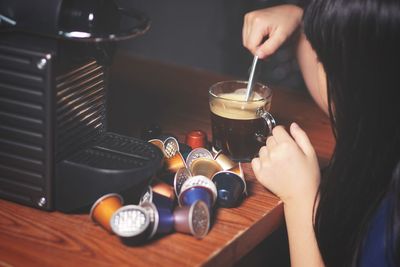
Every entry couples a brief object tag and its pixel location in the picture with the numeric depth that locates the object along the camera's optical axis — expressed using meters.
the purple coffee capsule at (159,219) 0.82
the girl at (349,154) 0.91
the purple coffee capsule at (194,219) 0.84
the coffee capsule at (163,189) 0.91
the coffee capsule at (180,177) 0.94
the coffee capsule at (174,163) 0.99
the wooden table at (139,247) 0.80
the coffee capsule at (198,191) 0.88
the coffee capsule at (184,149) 1.06
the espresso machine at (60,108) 0.84
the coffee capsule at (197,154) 1.03
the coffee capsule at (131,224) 0.80
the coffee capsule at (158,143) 1.05
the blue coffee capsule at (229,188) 0.93
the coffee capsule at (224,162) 1.03
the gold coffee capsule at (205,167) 1.00
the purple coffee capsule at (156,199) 0.87
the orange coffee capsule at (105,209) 0.84
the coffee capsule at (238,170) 0.99
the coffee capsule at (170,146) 1.04
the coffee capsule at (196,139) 1.11
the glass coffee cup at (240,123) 1.08
